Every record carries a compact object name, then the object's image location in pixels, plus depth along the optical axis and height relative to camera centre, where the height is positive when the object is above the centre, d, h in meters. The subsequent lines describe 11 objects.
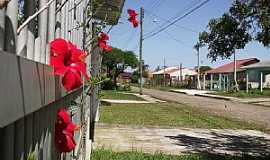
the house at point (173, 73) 59.51 +2.69
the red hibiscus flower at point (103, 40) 2.46 +0.35
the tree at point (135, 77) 60.99 +1.41
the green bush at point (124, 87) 32.26 -0.31
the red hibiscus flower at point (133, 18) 2.50 +0.53
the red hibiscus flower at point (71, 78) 0.96 +0.02
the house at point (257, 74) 35.82 +1.30
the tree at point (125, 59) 35.21 +3.22
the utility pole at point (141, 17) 27.16 +5.91
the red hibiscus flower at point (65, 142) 1.14 -0.22
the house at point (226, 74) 39.42 +1.47
